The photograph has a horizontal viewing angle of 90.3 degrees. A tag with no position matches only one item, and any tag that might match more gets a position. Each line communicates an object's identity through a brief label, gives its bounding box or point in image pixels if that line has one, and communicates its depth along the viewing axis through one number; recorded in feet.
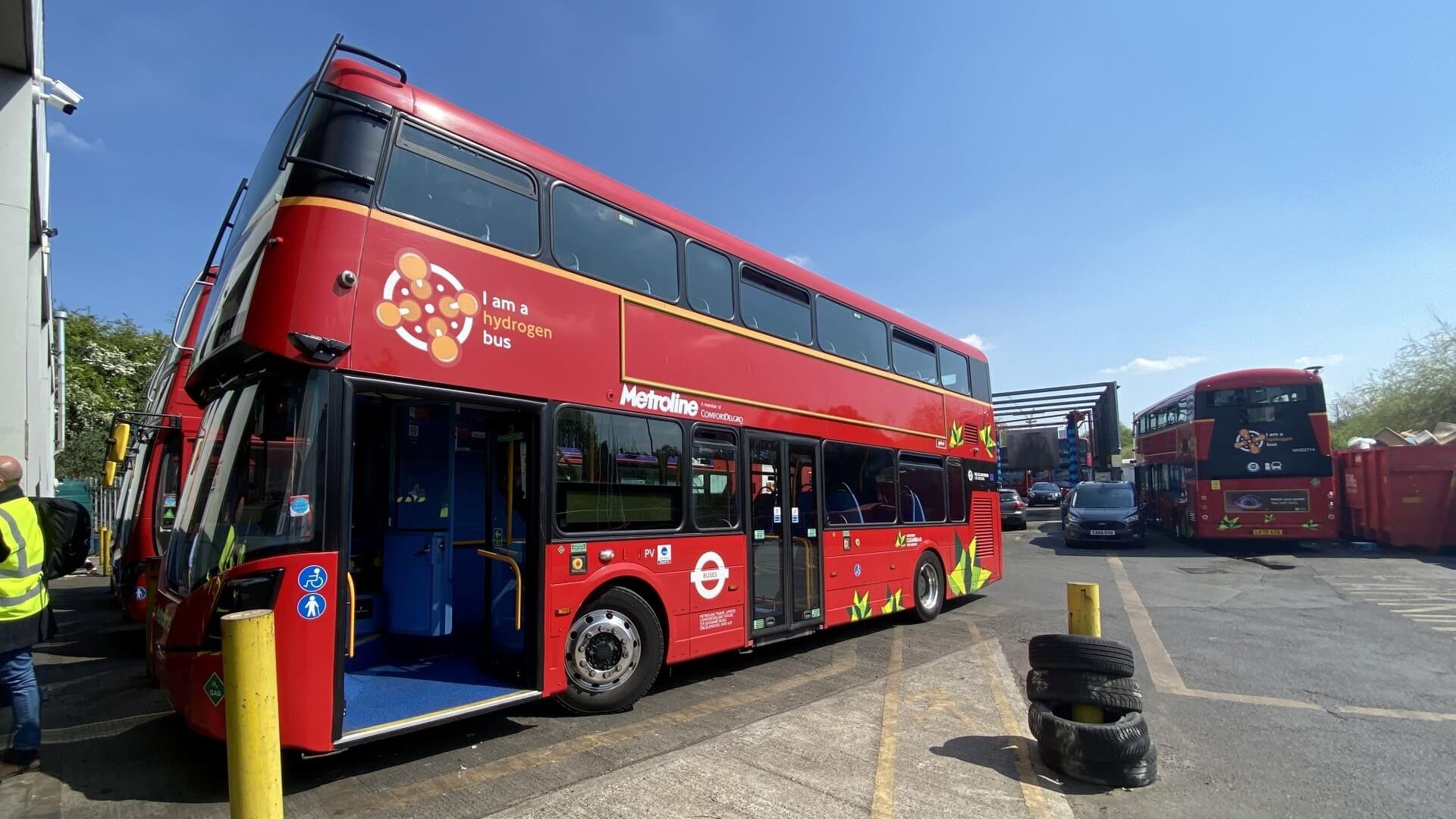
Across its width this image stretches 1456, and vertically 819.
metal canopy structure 118.21
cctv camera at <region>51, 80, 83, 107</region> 36.78
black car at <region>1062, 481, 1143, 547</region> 62.85
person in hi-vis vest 14.26
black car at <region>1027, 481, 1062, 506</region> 123.34
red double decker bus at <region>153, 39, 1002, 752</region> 13.53
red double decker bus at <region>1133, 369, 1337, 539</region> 58.49
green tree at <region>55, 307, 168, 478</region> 88.74
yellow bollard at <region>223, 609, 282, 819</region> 8.21
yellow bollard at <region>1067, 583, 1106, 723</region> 16.21
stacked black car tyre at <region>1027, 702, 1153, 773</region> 14.10
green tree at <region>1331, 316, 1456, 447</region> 106.52
